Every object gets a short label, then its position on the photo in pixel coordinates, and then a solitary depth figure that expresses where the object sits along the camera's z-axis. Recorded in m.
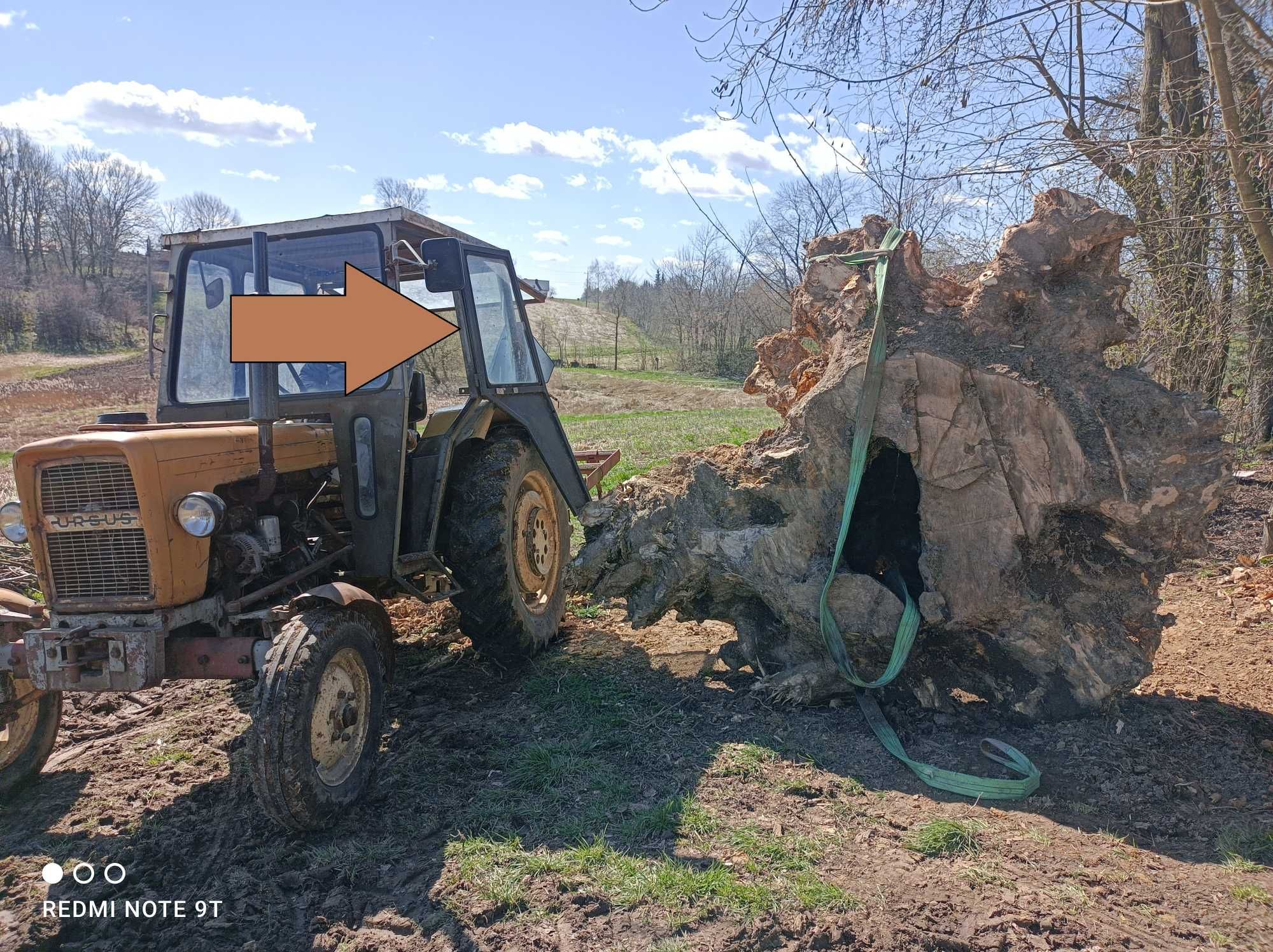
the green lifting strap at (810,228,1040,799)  3.65
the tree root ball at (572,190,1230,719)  3.82
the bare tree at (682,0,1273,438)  4.60
